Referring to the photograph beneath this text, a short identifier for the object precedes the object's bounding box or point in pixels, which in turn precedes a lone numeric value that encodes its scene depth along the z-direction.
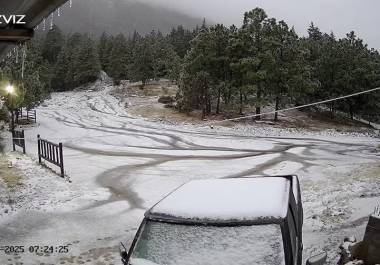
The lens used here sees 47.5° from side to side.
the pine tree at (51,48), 95.25
